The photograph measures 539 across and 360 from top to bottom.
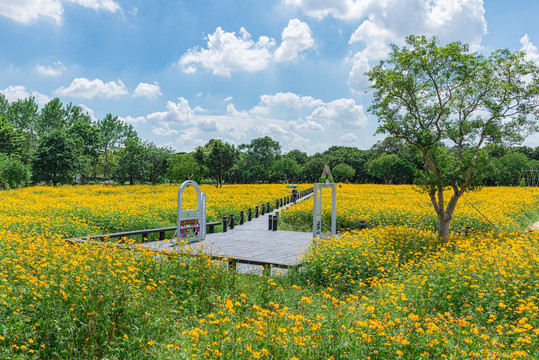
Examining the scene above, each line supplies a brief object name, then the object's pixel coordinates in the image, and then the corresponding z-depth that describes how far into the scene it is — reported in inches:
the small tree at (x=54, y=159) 1608.0
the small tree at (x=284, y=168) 3097.9
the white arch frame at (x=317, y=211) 437.9
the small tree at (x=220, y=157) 1811.0
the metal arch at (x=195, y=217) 428.1
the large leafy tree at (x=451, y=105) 451.2
